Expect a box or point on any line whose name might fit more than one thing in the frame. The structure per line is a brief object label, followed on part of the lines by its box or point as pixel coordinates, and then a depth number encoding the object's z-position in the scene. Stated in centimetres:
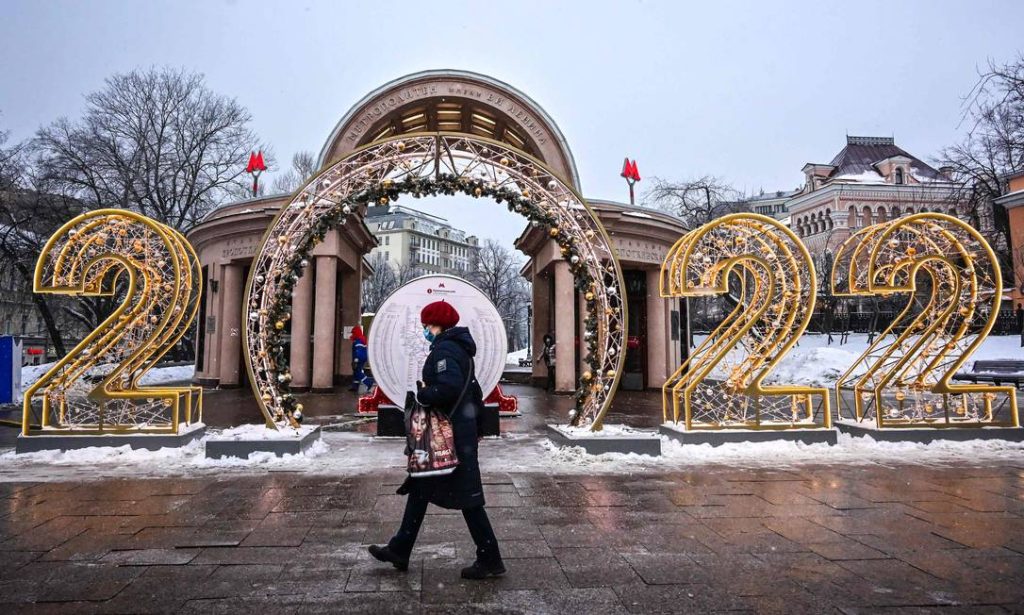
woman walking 386
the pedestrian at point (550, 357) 1973
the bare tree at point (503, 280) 4828
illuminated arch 867
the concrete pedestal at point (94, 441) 800
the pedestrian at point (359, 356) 1767
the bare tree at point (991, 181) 2260
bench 1660
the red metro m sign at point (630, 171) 1803
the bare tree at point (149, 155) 2625
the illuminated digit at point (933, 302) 898
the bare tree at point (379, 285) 5662
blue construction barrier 1490
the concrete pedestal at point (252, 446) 767
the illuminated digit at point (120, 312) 814
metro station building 1764
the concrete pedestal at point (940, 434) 906
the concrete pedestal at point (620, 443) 816
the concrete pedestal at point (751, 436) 865
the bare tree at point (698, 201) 3588
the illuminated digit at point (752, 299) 873
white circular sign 1049
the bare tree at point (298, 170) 4322
